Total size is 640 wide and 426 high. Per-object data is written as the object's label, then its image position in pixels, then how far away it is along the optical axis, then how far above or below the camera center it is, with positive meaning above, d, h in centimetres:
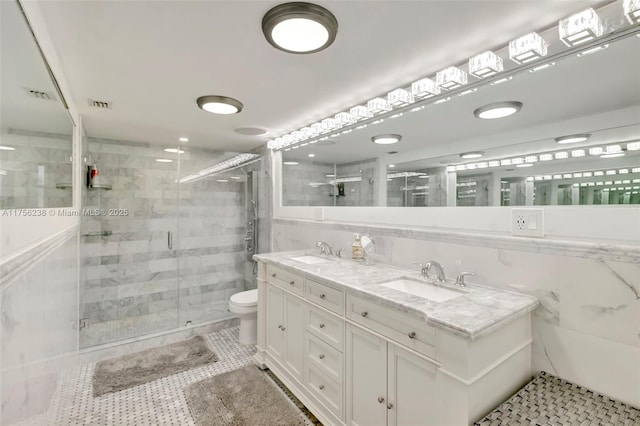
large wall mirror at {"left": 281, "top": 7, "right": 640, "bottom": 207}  111 +37
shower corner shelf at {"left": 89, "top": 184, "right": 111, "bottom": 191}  306 +27
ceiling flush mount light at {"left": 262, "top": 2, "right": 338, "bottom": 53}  109 +78
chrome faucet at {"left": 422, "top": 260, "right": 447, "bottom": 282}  158 -32
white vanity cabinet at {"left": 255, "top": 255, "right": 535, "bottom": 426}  105 -70
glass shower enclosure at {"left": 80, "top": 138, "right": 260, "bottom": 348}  311 -34
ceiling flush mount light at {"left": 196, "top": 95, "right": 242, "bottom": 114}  200 +79
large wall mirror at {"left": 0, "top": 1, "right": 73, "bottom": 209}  75 +31
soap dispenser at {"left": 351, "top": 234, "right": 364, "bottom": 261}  221 -31
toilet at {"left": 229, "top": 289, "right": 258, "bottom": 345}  272 -100
